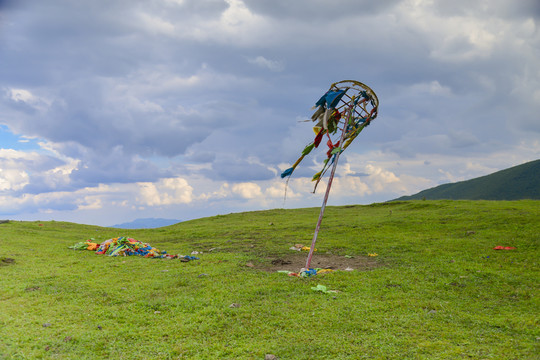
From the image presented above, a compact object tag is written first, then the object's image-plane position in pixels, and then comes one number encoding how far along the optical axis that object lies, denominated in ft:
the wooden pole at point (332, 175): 44.14
